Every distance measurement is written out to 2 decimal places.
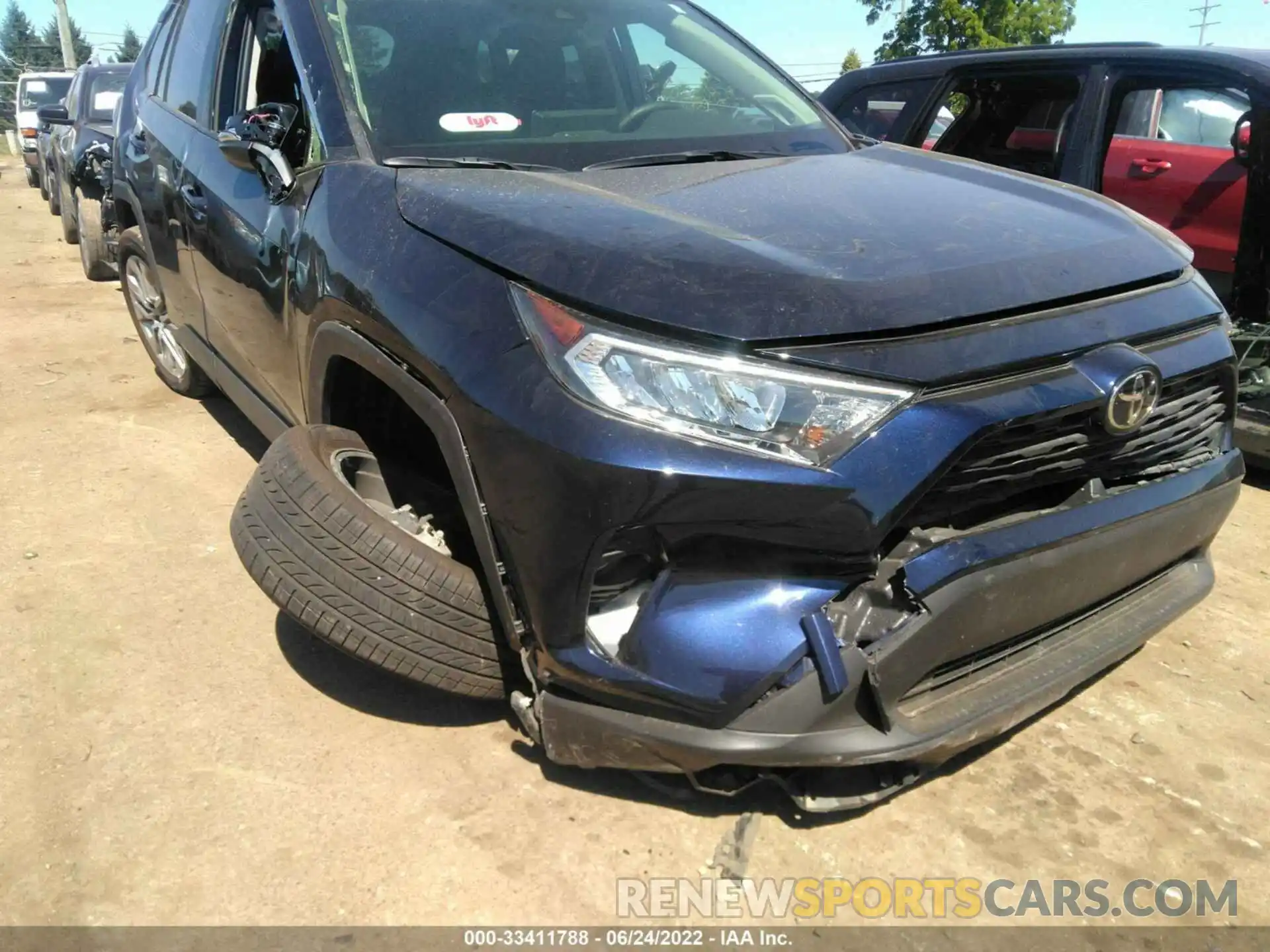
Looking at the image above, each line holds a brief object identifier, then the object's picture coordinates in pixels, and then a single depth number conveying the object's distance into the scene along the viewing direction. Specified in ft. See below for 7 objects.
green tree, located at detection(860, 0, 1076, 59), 84.79
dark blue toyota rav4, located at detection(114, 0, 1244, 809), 5.98
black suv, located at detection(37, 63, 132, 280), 25.84
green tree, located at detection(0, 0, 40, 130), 218.22
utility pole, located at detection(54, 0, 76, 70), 98.02
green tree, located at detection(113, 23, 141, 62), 244.18
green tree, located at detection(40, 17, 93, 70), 248.65
